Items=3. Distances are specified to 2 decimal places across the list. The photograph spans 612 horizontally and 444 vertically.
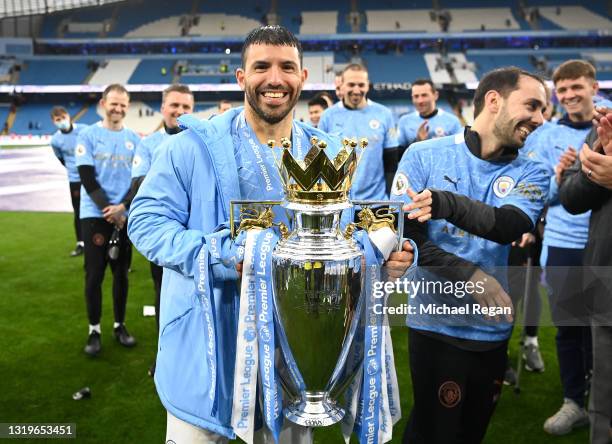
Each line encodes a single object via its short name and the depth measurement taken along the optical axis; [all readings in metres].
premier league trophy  1.10
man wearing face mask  6.47
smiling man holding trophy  1.13
